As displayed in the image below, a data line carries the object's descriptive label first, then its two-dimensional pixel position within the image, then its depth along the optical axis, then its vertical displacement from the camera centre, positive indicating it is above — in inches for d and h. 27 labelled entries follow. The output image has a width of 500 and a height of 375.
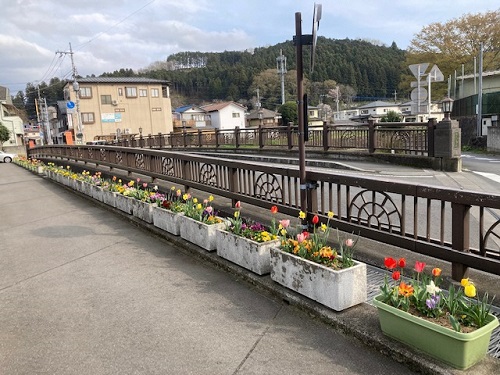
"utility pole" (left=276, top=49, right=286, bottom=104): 1349.7 +199.8
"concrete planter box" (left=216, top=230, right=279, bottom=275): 183.2 -57.7
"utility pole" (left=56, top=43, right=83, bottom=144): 1424.7 +129.2
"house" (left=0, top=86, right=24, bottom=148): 2564.0 +110.3
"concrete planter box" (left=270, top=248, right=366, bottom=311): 142.3 -56.9
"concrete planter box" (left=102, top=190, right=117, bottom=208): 366.9 -57.6
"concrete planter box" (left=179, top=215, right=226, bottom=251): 220.2 -56.7
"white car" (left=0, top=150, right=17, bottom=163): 1520.7 -64.3
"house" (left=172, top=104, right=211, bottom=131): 2962.6 +101.7
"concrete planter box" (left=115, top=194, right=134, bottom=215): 327.3 -56.7
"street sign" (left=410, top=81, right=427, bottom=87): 564.1 +48.0
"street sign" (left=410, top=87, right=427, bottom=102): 548.7 +30.7
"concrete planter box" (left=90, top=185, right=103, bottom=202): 403.9 -57.4
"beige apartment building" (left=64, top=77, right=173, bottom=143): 2260.1 +153.9
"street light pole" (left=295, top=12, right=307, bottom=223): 189.8 +12.6
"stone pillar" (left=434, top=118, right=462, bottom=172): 455.8 -31.7
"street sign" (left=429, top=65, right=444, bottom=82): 541.5 +57.1
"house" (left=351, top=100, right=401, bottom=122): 3548.2 +106.2
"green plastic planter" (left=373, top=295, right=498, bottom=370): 104.4 -58.7
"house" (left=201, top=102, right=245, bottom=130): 2957.7 +94.9
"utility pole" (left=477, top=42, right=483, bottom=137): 1001.9 +2.0
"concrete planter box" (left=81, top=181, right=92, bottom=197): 442.0 -57.6
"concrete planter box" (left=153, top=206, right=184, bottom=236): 254.5 -56.6
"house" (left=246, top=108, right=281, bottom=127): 3041.3 +64.4
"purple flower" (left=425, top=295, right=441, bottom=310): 112.9 -50.2
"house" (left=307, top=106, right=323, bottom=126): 3418.3 +99.4
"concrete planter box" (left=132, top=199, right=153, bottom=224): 292.2 -56.6
